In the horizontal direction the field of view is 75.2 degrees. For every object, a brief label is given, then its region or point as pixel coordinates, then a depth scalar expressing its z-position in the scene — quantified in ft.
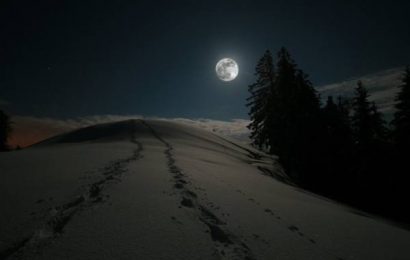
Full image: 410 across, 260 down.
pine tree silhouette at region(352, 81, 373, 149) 93.57
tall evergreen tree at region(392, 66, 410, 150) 73.92
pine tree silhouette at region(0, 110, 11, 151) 152.46
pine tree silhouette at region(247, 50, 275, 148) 98.18
